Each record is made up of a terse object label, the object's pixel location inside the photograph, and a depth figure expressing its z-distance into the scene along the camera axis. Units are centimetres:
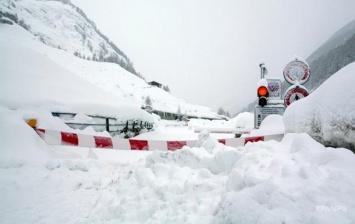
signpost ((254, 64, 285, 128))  684
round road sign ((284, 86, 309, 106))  676
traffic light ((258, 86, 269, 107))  682
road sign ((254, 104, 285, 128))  689
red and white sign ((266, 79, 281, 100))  700
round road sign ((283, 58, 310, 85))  686
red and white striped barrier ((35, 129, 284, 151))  513
